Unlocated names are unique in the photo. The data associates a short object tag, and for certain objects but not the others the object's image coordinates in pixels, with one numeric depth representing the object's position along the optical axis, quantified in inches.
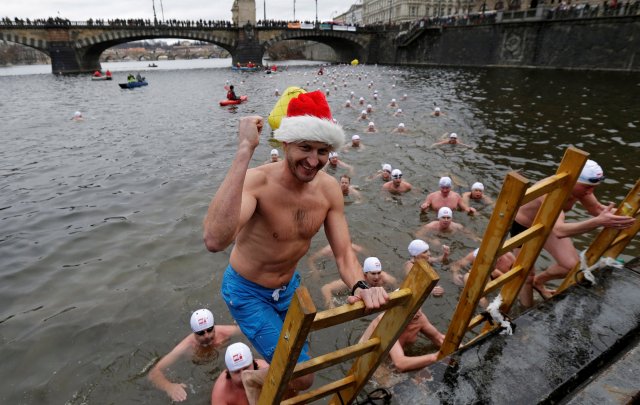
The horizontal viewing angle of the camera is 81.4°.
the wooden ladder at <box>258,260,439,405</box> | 65.2
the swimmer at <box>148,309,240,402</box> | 196.5
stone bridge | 2126.0
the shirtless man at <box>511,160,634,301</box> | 146.1
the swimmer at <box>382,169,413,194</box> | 422.9
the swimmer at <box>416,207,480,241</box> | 321.4
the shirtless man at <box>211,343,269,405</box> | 167.5
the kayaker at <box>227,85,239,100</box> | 1064.8
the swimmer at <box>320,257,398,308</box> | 233.8
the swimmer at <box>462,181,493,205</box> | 389.7
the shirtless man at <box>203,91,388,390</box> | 91.5
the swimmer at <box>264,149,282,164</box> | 471.0
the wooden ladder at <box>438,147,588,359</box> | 96.7
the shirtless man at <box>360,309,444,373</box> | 181.9
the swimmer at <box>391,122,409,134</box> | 674.8
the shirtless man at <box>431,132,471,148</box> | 578.2
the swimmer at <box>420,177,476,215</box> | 367.2
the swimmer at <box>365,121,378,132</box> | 700.7
